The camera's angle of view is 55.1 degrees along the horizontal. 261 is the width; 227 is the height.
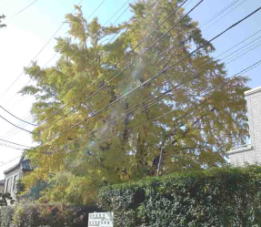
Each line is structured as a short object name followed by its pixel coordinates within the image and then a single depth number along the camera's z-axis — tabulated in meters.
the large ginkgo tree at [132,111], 12.13
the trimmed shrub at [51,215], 12.95
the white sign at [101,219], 8.43
